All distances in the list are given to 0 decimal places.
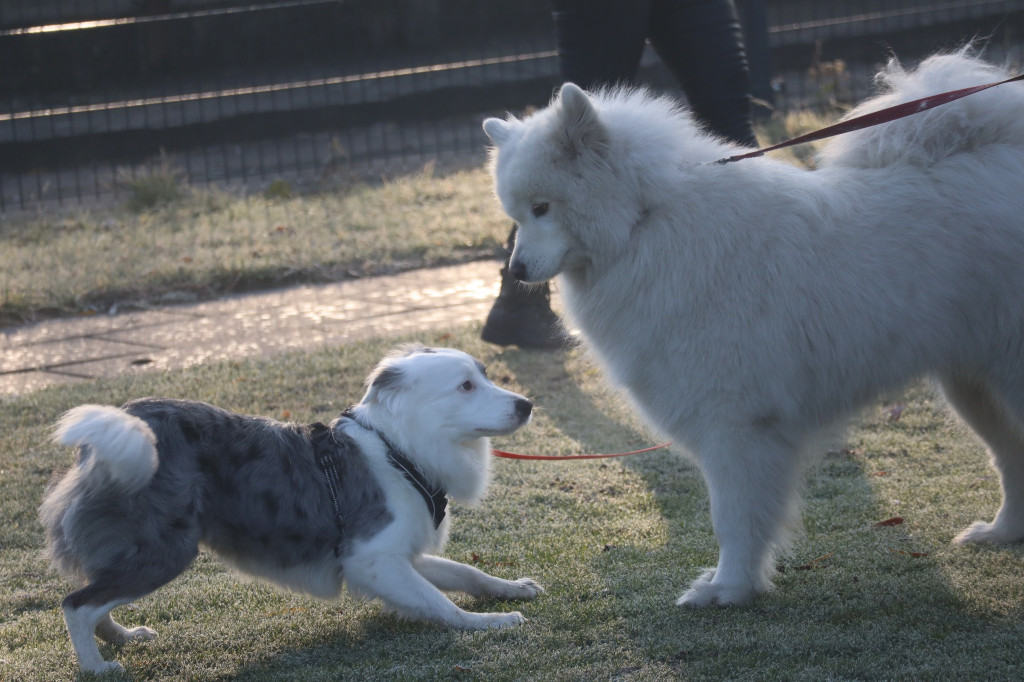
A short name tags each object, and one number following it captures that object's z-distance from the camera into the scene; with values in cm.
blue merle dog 543
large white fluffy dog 577
